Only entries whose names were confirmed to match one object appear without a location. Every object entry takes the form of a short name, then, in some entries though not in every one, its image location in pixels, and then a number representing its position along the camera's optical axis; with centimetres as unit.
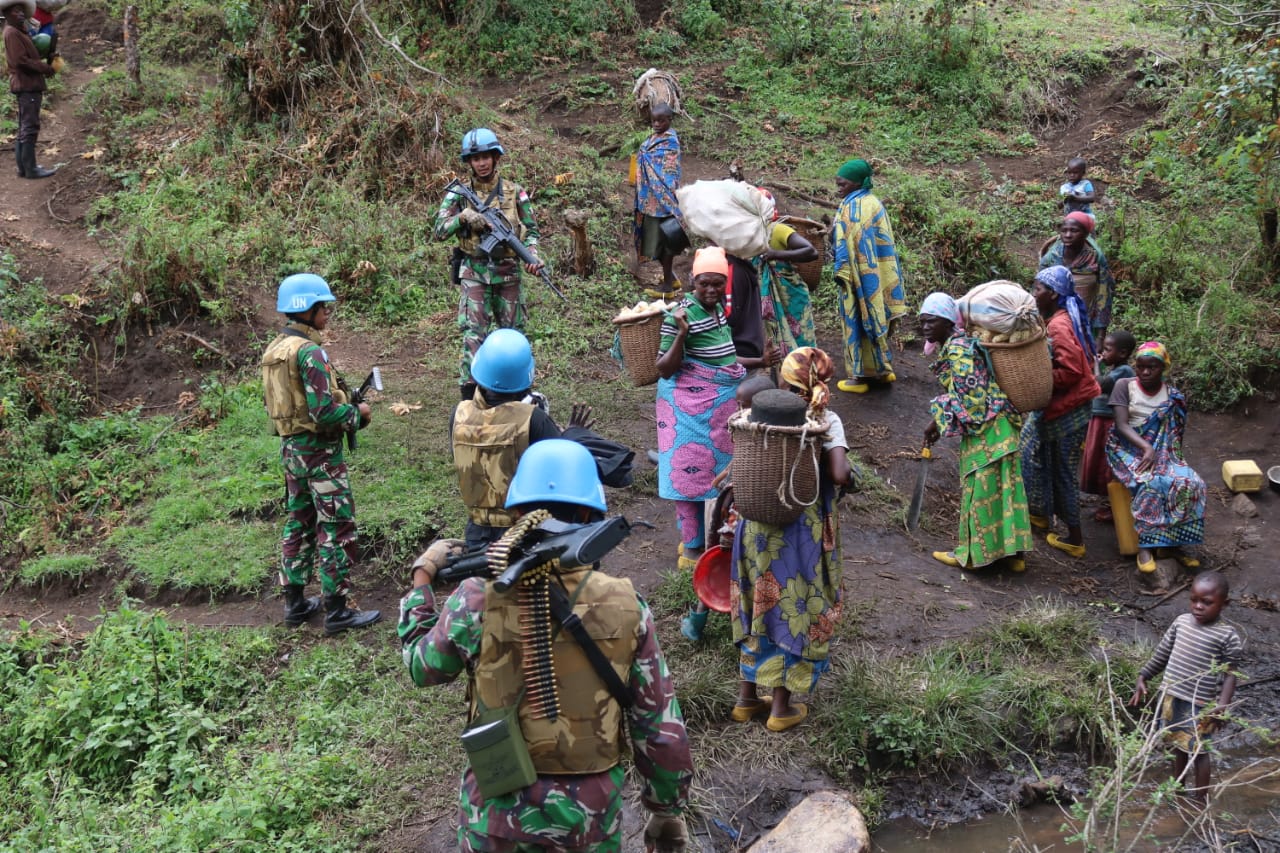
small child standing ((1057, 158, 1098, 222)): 949
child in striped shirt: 437
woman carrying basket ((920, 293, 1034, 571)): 609
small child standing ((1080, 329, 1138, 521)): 670
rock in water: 426
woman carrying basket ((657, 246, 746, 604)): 542
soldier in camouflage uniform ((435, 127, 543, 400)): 714
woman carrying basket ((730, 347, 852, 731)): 452
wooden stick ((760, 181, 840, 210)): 1138
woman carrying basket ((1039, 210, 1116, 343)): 798
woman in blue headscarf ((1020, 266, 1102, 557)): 654
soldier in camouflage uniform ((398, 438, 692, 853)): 290
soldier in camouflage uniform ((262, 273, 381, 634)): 533
